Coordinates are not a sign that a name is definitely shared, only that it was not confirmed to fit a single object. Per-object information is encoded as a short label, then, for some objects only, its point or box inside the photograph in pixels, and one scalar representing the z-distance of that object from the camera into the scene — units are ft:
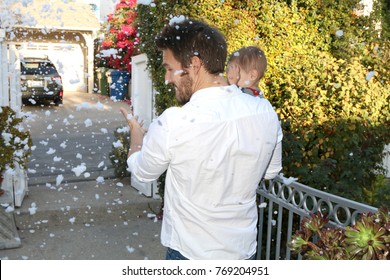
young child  11.33
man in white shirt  5.94
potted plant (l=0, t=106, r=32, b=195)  16.39
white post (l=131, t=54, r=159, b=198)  19.38
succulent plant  5.58
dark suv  49.39
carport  65.92
